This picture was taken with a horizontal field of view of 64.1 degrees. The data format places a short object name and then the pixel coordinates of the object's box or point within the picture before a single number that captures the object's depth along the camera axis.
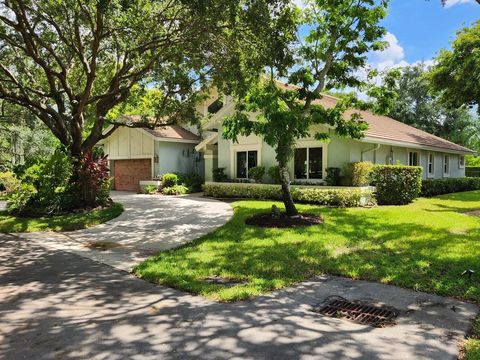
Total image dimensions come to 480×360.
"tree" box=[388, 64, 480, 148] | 40.91
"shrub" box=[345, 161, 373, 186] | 16.12
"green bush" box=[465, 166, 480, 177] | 38.94
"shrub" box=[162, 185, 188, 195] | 22.33
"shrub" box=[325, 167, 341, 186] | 16.84
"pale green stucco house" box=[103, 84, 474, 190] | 17.67
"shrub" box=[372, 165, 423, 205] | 15.91
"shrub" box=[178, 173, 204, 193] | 23.48
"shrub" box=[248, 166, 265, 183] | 19.28
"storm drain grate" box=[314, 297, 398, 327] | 4.90
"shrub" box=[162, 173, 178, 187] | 22.92
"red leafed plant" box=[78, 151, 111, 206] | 14.87
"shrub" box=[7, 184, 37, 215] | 14.28
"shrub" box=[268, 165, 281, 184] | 18.50
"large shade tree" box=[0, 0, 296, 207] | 10.80
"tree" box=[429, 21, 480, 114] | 19.30
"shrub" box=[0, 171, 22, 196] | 24.19
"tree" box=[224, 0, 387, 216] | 10.86
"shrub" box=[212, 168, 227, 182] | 21.30
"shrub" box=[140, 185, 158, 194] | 23.28
